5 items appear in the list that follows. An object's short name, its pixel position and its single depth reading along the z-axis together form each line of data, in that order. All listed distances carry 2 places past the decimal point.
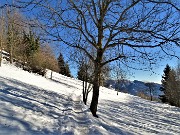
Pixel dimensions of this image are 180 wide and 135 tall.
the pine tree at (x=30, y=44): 17.57
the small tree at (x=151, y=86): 38.39
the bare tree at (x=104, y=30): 5.31
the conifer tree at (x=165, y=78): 32.29
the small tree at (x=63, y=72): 33.29
